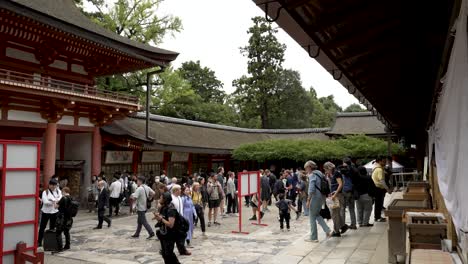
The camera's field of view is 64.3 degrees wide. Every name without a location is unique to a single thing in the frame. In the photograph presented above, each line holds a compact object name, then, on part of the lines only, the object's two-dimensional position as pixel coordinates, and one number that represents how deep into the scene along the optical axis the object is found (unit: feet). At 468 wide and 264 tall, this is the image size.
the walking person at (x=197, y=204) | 34.91
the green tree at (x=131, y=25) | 84.07
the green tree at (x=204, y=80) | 189.06
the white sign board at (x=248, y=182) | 37.14
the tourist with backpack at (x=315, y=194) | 26.55
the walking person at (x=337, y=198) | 28.14
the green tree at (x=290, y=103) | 142.92
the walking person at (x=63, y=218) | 28.20
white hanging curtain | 8.20
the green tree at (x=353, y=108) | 235.69
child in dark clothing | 35.45
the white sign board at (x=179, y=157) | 75.08
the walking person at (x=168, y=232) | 21.57
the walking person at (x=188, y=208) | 29.96
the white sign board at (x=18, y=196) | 18.98
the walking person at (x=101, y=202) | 37.35
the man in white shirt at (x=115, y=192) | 44.28
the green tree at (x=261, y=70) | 141.08
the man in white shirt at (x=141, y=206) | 33.37
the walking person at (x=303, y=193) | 43.04
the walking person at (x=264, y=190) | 46.47
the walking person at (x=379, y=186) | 33.37
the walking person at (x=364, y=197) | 29.96
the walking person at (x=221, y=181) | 44.60
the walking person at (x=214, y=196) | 40.22
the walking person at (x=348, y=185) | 30.04
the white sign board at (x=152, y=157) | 67.26
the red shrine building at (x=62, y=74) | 41.11
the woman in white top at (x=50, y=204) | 28.94
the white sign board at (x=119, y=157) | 60.75
